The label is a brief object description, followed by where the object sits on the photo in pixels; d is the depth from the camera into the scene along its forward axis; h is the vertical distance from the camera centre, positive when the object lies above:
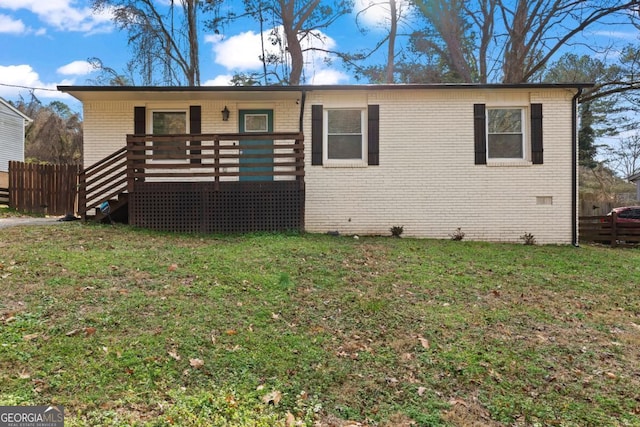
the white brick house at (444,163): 9.60 +1.20
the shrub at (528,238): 9.52 -0.59
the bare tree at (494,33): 16.08 +7.66
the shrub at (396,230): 9.55 -0.40
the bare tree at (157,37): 18.19 +8.36
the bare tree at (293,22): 19.06 +9.24
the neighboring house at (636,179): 26.31 +2.35
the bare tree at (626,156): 30.20 +4.49
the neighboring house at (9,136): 19.95 +3.96
